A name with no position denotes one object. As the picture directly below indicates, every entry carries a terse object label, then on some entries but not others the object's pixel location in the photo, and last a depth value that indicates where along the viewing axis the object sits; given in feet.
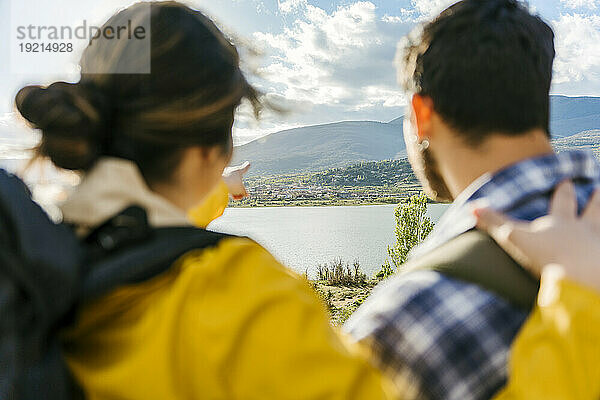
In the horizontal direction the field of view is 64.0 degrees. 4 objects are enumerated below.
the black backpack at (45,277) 2.61
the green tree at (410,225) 44.24
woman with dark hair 2.76
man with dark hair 3.28
